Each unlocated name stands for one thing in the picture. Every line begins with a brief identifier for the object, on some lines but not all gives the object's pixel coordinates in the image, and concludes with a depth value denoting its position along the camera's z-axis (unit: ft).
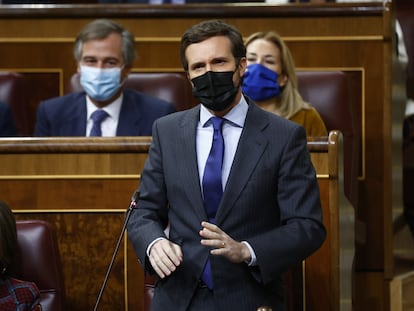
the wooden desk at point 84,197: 32.63
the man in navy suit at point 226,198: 30.38
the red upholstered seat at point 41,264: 31.61
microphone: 30.23
